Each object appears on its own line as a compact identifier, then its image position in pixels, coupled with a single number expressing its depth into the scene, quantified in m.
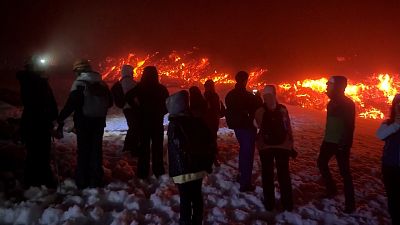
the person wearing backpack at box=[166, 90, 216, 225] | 4.55
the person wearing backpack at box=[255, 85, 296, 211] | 5.75
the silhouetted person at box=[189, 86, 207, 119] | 7.23
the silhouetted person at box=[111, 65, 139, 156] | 7.67
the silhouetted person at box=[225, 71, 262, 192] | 6.74
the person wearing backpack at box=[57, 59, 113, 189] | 6.04
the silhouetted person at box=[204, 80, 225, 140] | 7.94
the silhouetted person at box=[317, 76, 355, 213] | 6.05
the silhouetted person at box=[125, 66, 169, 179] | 6.85
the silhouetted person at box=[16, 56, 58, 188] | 5.81
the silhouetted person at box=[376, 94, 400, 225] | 4.91
